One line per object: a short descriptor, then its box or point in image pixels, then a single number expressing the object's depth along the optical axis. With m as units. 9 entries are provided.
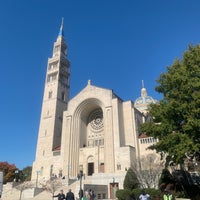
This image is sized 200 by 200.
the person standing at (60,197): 12.91
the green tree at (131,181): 21.94
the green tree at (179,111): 14.88
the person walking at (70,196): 12.30
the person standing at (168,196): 11.77
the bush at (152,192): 17.12
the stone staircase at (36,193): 26.28
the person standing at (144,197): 12.12
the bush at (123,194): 19.12
